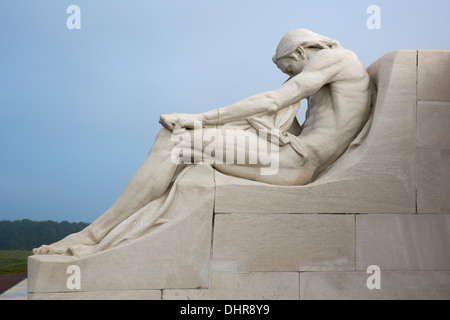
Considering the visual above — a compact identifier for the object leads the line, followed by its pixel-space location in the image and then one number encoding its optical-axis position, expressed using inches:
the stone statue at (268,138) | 184.2
